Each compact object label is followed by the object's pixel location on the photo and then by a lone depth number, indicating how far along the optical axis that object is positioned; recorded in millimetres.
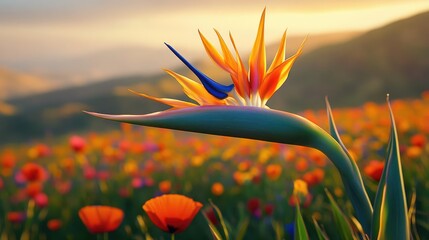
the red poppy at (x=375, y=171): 2133
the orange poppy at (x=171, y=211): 1326
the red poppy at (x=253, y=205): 2559
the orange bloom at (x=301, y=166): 3439
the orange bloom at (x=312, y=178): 2785
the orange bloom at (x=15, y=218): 2807
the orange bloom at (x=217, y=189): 2846
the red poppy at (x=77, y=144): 3456
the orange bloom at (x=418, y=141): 3070
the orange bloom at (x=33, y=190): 3035
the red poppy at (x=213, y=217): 2184
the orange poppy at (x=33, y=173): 3226
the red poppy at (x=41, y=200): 2969
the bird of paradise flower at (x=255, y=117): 1054
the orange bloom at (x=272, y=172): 3139
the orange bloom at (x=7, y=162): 3833
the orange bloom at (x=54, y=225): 2625
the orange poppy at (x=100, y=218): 1563
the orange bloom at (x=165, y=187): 3041
